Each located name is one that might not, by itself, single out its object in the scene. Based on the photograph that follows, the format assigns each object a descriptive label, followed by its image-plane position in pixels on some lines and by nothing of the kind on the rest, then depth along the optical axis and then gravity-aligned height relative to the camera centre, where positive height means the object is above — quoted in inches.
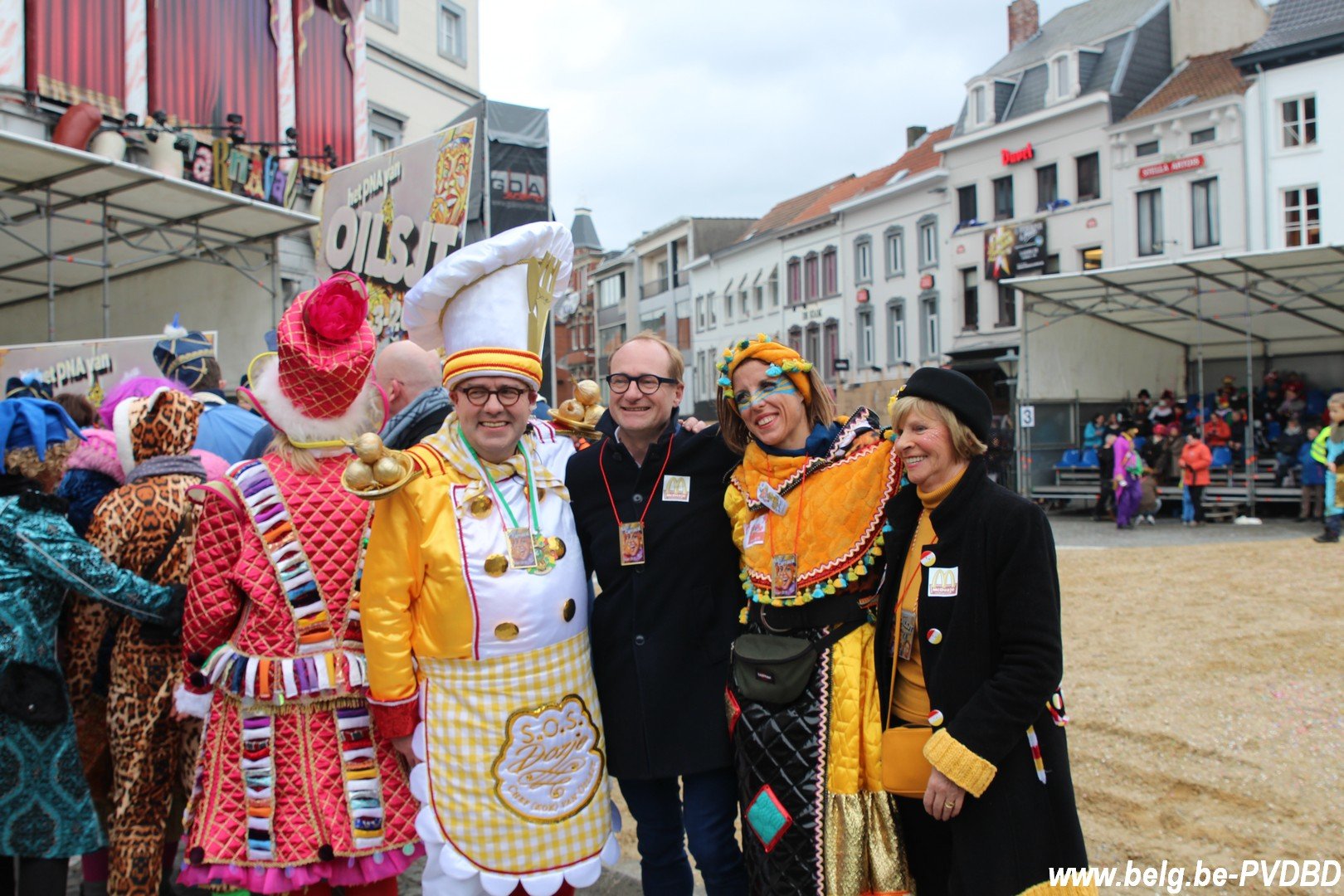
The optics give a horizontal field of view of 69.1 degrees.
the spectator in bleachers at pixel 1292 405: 707.4 +26.1
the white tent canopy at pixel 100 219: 320.2 +96.9
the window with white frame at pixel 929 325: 1194.6 +150.5
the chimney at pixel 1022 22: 1199.6 +524.3
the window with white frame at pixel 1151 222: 948.6 +217.5
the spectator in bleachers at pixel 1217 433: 684.7 +6.3
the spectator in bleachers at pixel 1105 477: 677.3 -23.1
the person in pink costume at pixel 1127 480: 624.4 -23.6
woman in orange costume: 96.7 -17.6
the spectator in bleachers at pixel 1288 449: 639.8 -5.7
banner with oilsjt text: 259.6 +67.4
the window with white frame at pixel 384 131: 751.7 +256.3
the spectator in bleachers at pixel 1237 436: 706.2 +3.9
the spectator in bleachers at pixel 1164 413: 751.7 +23.2
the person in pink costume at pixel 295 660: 103.8 -21.8
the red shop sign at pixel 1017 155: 1064.8 +320.3
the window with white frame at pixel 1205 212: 906.1 +214.7
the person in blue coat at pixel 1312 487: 580.7 -28.2
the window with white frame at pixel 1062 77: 1049.5 +398.6
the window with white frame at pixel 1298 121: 840.9 +276.5
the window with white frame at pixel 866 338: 1309.1 +148.9
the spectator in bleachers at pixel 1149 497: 651.5 -36.1
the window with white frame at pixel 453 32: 829.8 +367.8
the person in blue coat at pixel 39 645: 115.6 -22.0
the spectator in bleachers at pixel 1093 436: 752.3 +6.9
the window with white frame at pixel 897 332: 1246.7 +149.8
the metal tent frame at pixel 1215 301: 604.1 +102.0
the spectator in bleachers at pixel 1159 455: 721.6 -8.6
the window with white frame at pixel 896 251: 1245.1 +254.7
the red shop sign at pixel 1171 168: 901.8 +260.6
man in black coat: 107.4 -18.2
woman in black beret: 89.7 -20.9
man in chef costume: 98.0 -18.9
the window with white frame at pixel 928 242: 1190.3 +252.7
